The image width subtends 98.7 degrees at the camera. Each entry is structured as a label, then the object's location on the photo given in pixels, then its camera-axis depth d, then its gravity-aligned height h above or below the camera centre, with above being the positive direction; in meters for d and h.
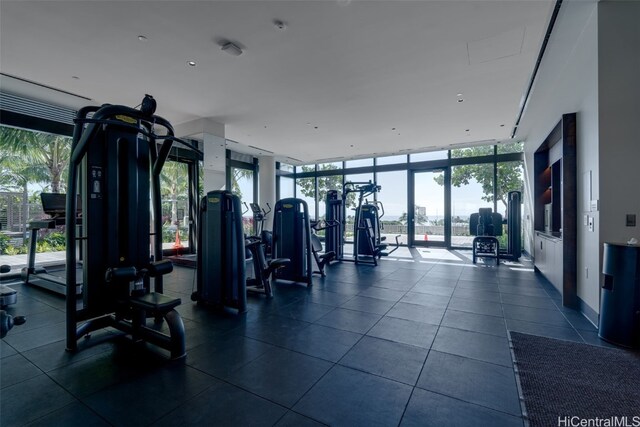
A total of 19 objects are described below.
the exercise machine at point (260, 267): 4.05 -0.80
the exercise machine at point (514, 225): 6.74 -0.30
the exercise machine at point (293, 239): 4.67 -0.43
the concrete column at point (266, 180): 10.44 +1.30
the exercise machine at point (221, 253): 3.34 -0.49
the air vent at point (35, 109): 4.92 +2.04
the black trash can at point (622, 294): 2.46 -0.75
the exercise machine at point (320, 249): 5.30 -0.70
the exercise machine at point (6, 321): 1.30 -0.53
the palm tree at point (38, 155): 6.70 +1.56
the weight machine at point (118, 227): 2.36 -0.12
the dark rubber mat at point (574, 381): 1.65 -1.21
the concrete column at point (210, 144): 6.45 +1.69
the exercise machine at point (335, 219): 6.82 -0.20
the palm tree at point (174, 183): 8.07 +0.93
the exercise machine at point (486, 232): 6.75 -0.47
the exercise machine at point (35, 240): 4.41 -0.44
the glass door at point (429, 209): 9.19 +0.15
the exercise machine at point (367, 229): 6.75 -0.39
